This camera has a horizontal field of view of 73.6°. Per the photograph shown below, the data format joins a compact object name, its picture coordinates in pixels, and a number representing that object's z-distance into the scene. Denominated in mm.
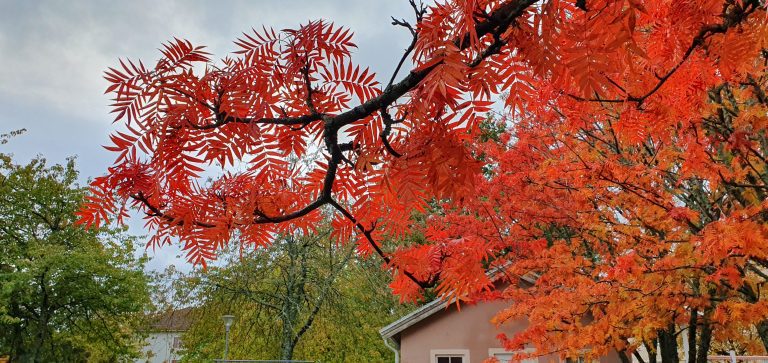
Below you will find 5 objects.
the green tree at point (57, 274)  19094
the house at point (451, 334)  11766
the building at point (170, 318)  15352
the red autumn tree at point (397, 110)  1335
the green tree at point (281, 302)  14727
